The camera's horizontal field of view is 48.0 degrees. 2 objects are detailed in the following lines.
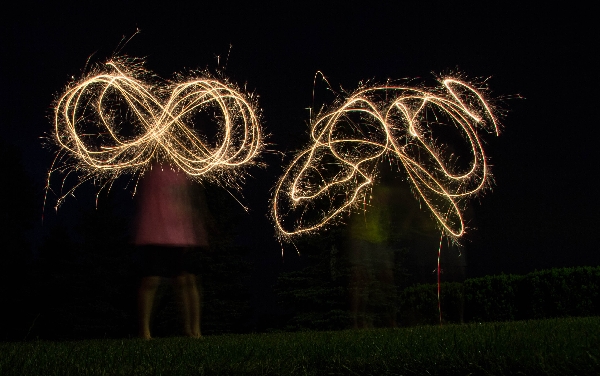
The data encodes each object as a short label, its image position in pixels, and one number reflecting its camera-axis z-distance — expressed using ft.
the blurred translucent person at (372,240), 34.53
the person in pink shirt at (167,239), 27.04
